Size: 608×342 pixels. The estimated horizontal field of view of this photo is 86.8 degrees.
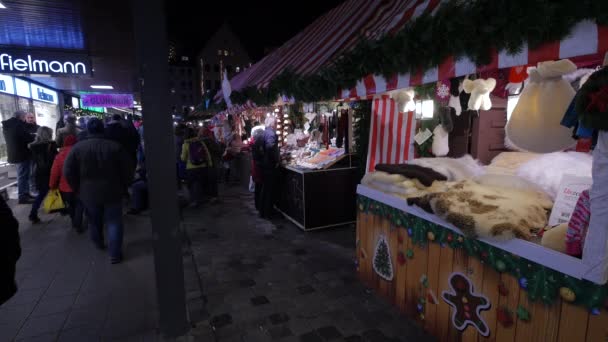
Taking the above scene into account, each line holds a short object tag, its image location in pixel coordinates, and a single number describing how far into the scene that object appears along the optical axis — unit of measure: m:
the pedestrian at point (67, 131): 6.42
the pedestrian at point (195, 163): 7.50
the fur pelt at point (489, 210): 2.26
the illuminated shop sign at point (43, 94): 10.16
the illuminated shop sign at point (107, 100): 13.28
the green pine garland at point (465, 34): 1.71
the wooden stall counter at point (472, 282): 1.92
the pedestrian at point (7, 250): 2.02
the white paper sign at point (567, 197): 2.18
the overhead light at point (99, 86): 11.90
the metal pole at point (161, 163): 2.63
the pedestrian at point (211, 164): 7.84
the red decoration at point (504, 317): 2.29
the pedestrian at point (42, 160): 6.56
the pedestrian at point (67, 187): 5.45
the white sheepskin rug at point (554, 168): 2.67
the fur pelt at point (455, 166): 3.56
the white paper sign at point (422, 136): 4.72
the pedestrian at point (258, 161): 6.57
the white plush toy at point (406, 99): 4.66
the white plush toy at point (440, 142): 4.57
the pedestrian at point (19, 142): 7.34
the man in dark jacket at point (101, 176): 4.43
